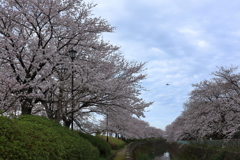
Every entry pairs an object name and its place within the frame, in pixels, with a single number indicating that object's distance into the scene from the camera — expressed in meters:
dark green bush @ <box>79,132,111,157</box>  14.23
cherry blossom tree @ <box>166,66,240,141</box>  19.33
